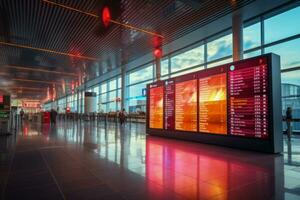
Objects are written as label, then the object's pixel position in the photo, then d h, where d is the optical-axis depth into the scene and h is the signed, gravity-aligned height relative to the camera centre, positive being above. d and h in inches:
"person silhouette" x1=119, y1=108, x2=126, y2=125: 740.5 -29.8
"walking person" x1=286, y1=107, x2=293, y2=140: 355.7 -19.0
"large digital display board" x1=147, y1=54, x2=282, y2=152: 245.0 +3.9
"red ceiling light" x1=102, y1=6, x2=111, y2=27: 182.3 +76.1
